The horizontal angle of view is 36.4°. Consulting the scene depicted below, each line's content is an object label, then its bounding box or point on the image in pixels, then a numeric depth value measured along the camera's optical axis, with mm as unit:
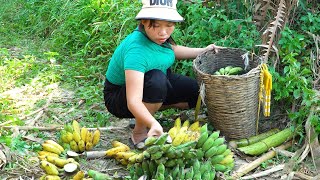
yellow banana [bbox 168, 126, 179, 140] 3570
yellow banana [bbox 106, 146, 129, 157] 3775
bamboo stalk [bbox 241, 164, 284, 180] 3582
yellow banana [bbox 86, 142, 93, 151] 3941
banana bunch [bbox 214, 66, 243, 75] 4070
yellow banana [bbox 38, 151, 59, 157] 3635
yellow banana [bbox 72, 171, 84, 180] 3367
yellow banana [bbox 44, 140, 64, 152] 3750
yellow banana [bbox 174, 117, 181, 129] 3916
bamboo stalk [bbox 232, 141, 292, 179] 3578
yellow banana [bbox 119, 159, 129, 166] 3679
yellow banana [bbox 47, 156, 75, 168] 3547
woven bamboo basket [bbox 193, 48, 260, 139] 3771
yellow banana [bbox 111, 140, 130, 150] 3870
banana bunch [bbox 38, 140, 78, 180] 3434
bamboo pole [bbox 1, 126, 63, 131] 4230
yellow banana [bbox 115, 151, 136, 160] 3634
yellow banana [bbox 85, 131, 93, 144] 3965
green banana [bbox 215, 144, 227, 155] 3504
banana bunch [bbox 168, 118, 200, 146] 3498
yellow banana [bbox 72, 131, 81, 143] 3887
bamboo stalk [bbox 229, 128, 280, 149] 3989
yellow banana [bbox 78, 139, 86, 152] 3883
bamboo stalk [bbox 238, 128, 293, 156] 3876
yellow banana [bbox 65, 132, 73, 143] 3871
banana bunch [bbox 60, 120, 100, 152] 3873
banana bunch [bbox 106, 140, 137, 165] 3654
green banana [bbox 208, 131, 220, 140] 3525
